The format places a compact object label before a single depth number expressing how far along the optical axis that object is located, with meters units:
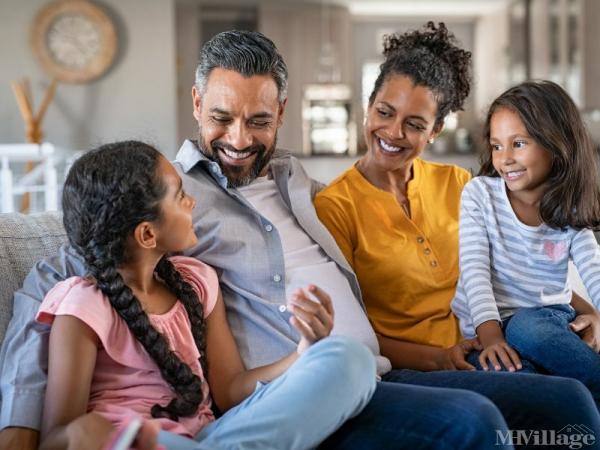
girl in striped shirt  1.79
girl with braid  1.28
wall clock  6.47
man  1.46
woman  1.92
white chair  3.25
